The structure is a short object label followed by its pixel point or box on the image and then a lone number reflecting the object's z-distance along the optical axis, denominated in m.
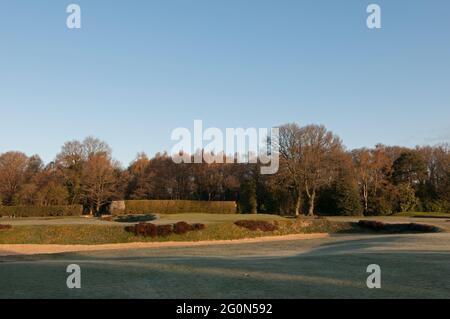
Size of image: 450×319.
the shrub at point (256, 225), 39.85
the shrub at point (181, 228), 36.53
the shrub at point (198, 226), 37.41
